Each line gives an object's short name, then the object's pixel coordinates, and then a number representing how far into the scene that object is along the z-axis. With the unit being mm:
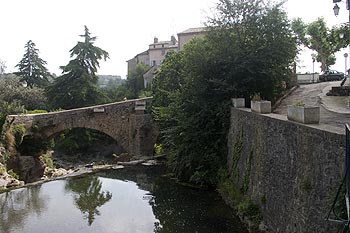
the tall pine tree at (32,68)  48906
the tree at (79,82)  37875
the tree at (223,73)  15945
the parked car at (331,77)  28531
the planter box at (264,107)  11391
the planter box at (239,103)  14750
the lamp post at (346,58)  22994
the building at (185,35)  47900
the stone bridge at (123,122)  26891
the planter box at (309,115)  7832
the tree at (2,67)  56569
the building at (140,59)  69475
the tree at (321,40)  42369
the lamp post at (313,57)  45244
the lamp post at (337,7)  13156
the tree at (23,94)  37356
